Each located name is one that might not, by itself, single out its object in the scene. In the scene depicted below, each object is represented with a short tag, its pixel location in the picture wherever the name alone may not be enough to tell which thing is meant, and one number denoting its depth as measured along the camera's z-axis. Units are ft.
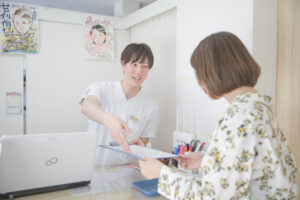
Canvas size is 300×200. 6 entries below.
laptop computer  3.26
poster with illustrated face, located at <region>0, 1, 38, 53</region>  7.03
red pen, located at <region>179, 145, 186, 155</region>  4.96
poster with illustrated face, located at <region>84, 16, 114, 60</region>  8.09
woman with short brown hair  2.20
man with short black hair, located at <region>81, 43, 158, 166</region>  6.08
